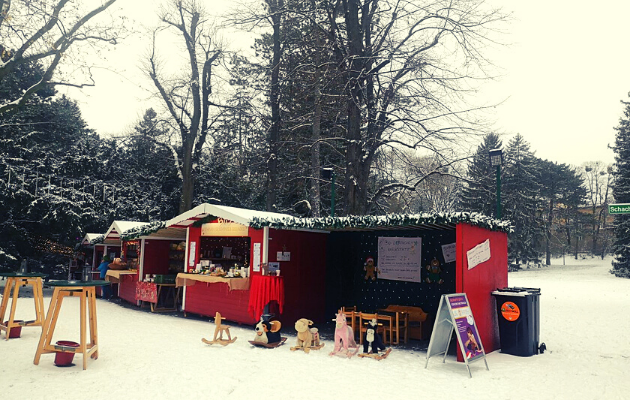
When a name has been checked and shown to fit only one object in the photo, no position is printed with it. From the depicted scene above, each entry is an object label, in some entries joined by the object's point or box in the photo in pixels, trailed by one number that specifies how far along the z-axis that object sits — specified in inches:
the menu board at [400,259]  383.2
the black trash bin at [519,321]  302.8
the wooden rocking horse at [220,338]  327.6
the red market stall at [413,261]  302.8
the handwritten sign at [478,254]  299.5
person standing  654.5
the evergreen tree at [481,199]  1478.1
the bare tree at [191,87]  836.0
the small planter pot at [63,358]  254.1
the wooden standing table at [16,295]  325.1
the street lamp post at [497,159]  384.2
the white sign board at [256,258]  395.2
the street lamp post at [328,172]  497.2
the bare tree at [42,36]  344.2
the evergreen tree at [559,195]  1988.9
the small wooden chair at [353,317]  341.1
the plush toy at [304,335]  310.3
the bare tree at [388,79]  478.9
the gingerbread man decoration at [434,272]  369.4
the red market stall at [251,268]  388.8
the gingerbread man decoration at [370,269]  409.1
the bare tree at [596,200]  2153.3
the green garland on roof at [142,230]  503.2
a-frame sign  263.0
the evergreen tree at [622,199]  1248.2
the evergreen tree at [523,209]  1556.3
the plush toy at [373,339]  295.6
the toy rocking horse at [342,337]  298.5
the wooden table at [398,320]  339.0
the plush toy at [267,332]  317.7
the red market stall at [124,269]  586.8
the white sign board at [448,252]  362.0
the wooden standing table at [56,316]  250.4
